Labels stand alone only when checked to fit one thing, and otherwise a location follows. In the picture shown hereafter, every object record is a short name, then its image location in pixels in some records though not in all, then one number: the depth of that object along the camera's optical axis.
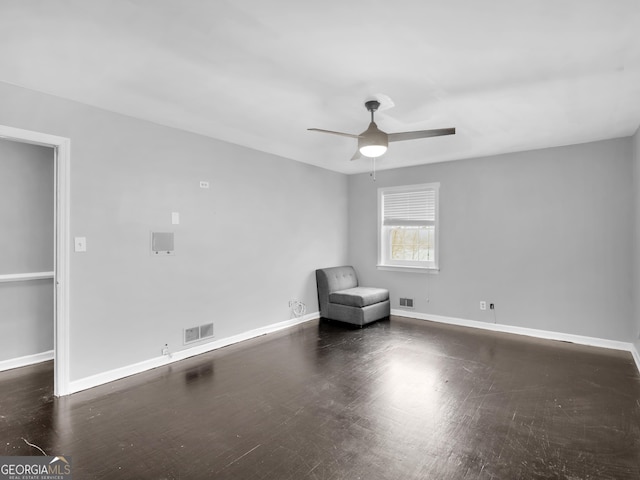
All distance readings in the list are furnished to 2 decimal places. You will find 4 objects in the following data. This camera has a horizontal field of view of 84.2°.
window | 5.60
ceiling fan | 2.96
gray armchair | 5.15
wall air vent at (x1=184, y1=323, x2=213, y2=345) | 3.93
